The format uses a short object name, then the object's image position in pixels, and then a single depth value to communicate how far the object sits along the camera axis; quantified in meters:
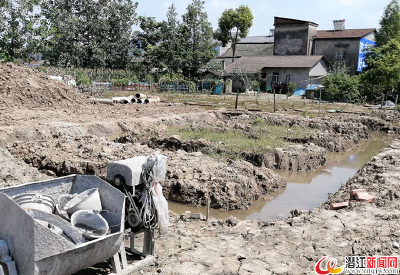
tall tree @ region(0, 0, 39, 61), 29.91
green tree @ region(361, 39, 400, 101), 27.42
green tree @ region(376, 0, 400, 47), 42.12
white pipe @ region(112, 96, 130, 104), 24.01
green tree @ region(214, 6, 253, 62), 43.28
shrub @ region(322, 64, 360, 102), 32.34
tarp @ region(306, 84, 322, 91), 35.42
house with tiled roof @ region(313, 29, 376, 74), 42.34
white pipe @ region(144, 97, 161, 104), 25.60
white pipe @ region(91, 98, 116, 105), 23.28
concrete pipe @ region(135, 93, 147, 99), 25.83
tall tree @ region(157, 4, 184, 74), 39.72
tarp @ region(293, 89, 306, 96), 38.38
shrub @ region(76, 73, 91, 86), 28.10
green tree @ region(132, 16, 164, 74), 41.03
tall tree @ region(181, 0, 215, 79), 40.59
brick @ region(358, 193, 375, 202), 7.57
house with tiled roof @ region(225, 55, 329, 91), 38.81
